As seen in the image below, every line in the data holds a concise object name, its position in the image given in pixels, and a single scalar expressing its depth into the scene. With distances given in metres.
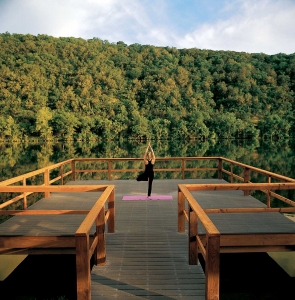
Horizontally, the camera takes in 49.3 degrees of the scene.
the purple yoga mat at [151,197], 8.64
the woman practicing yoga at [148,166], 8.02
